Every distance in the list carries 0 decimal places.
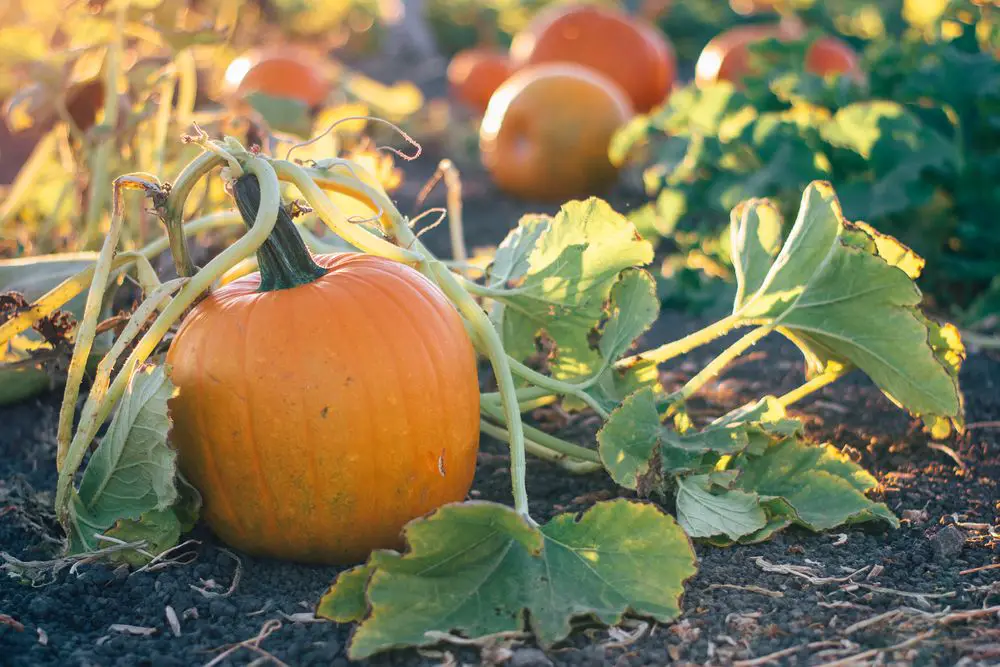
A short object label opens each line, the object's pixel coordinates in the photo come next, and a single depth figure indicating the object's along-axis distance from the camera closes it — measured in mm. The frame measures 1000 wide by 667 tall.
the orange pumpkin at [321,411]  2051
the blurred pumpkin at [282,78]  6273
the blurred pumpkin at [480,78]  7906
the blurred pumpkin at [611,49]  7012
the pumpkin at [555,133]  5492
